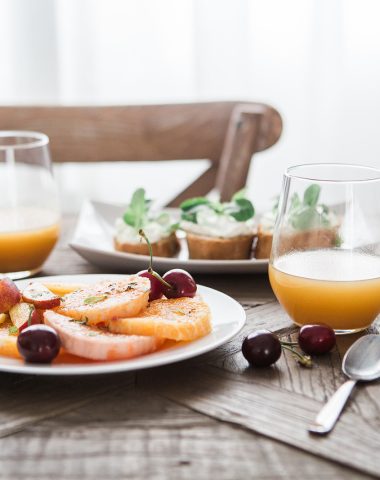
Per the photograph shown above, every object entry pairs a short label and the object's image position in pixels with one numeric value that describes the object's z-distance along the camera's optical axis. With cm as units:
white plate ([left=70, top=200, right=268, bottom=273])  94
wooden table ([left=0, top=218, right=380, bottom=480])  63
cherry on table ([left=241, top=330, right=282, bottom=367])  75
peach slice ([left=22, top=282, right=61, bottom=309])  78
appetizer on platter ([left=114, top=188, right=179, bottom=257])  101
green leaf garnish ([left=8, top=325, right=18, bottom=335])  75
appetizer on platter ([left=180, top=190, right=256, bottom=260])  101
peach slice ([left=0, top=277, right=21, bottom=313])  79
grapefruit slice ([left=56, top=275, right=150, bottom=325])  74
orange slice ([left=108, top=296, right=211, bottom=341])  73
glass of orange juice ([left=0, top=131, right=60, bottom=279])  99
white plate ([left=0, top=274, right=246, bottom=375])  70
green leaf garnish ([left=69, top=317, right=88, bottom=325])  74
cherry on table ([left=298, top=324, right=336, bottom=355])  77
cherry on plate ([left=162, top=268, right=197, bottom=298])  80
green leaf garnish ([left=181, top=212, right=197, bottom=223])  103
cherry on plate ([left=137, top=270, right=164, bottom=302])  80
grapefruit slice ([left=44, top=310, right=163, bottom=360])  71
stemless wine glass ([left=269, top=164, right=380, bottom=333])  79
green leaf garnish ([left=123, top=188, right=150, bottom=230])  102
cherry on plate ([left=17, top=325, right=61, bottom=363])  71
